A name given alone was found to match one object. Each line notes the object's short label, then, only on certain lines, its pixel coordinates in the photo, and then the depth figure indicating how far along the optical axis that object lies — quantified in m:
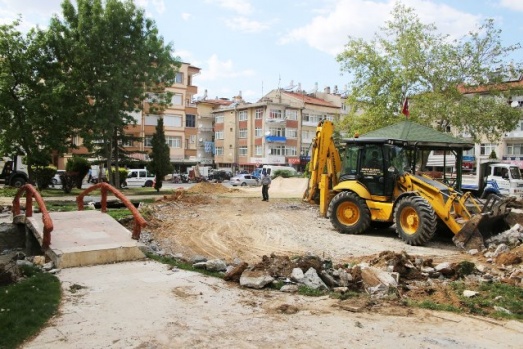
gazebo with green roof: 14.53
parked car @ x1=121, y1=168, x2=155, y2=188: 42.75
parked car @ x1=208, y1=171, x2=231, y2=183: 56.75
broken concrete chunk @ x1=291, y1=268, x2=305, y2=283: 7.21
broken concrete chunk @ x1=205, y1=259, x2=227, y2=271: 8.01
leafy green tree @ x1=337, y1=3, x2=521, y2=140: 25.47
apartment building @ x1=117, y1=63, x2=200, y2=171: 60.09
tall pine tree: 30.83
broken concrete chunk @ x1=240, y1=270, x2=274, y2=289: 6.96
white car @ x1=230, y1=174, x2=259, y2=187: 48.38
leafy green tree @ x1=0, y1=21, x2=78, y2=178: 23.22
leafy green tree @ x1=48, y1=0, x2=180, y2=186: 24.48
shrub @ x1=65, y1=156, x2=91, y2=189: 28.97
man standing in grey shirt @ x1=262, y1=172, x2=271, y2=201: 22.75
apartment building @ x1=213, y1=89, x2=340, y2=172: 67.38
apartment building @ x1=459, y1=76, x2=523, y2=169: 55.06
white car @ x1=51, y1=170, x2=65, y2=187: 38.67
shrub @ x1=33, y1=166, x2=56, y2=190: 27.39
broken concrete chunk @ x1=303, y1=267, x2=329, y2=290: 7.03
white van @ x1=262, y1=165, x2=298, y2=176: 53.01
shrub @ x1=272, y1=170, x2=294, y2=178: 51.09
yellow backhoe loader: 11.83
